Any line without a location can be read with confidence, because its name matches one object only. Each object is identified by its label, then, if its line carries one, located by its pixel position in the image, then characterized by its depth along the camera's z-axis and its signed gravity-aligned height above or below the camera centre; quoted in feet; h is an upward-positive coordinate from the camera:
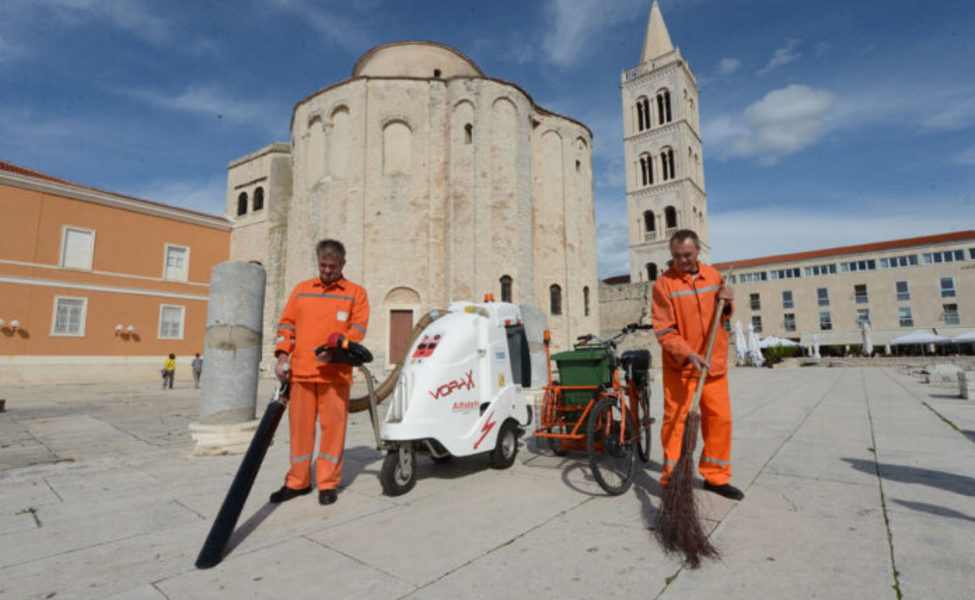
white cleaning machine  11.56 -1.32
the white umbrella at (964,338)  104.17 +1.49
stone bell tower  151.02 +65.57
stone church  66.69 +22.10
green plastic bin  13.96 -0.65
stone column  16.58 -0.54
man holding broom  10.59 -0.20
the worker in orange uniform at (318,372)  11.23 -0.56
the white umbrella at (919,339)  104.88 +1.34
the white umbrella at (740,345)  87.40 +0.24
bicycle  12.32 -1.67
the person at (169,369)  55.18 -2.25
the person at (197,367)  62.54 -2.31
